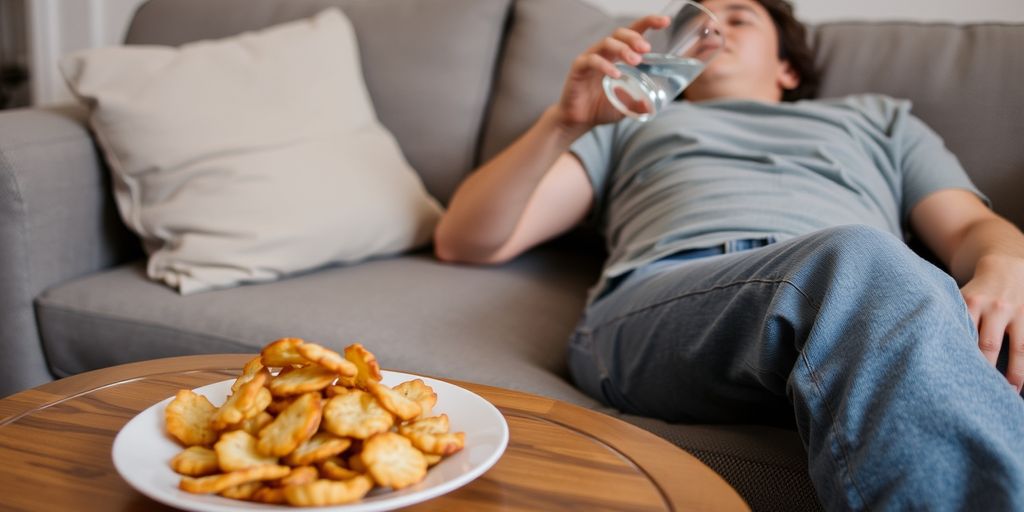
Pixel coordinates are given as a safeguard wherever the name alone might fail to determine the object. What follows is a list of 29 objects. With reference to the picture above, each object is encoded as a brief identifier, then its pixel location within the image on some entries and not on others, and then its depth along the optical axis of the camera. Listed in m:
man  0.67
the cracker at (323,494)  0.55
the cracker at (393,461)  0.58
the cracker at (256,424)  0.63
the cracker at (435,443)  0.62
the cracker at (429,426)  0.65
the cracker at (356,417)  0.60
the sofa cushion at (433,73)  1.79
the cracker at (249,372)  0.71
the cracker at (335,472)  0.59
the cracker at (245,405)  0.63
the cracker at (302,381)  0.64
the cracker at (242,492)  0.57
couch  1.31
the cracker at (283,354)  0.66
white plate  0.56
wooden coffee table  0.63
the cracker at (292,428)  0.59
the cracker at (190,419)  0.65
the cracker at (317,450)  0.59
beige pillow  1.50
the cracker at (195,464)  0.60
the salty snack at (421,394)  0.69
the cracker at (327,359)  0.63
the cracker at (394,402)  0.63
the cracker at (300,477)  0.57
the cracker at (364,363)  0.67
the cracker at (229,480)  0.56
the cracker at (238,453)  0.58
